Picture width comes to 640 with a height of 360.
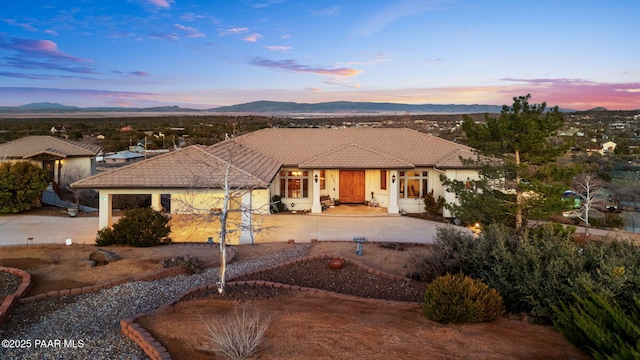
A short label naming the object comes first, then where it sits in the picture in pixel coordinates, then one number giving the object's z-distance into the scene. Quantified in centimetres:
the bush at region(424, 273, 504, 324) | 713
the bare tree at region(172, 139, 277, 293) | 1531
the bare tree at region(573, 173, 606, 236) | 2240
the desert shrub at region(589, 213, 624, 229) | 2103
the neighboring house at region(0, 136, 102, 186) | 2384
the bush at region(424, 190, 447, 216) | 2127
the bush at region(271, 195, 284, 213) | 2131
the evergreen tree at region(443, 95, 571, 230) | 1196
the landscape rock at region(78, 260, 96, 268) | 1111
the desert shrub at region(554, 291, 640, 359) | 489
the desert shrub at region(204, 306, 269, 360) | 593
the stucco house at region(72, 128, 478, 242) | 1705
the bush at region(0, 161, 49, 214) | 1984
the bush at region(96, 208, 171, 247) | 1371
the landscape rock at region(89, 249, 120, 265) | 1155
